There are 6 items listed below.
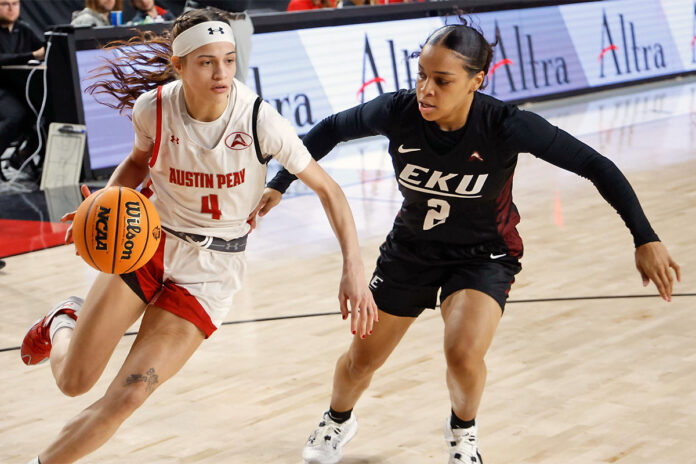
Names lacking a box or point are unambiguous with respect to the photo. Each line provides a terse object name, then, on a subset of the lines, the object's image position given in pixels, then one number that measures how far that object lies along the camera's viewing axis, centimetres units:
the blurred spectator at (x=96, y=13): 1764
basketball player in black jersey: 633
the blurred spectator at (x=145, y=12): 1897
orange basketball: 600
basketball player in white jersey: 600
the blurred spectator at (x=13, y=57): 1737
